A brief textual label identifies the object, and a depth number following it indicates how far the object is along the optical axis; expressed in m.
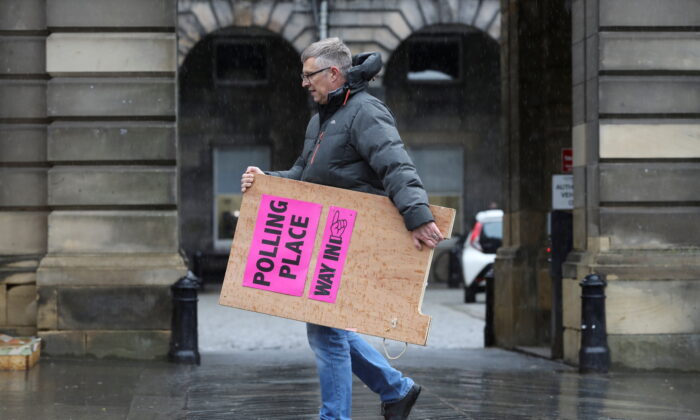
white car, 22.02
